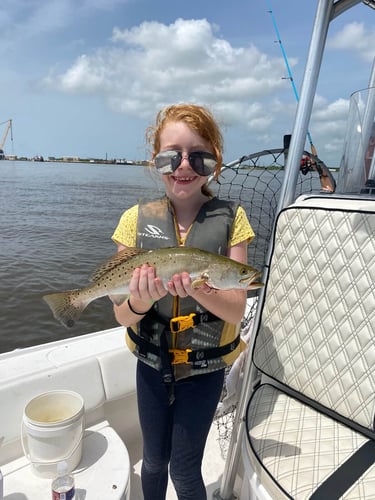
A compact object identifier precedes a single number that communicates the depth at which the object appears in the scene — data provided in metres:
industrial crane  104.20
